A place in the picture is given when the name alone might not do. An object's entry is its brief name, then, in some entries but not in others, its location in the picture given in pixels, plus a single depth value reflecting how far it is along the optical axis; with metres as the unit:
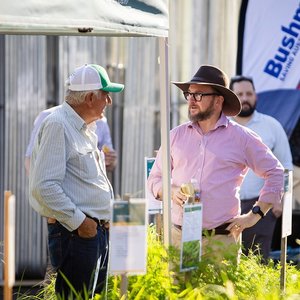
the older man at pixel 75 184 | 8.55
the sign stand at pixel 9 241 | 6.86
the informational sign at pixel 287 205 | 9.07
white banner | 14.76
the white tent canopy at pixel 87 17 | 6.87
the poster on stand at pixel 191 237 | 8.08
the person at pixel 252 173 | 13.28
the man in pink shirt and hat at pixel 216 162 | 9.81
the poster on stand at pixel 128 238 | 7.40
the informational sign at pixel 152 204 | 10.44
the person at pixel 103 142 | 12.77
